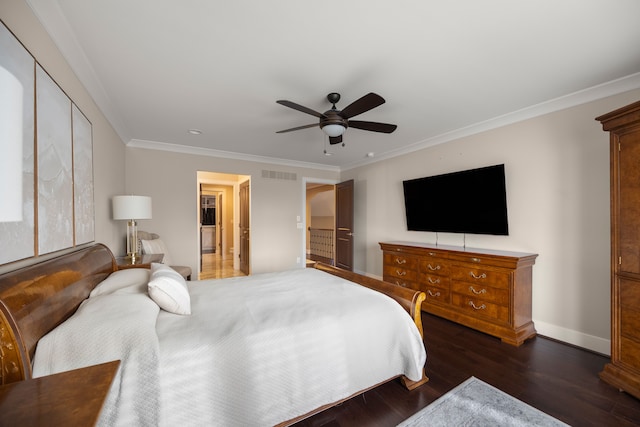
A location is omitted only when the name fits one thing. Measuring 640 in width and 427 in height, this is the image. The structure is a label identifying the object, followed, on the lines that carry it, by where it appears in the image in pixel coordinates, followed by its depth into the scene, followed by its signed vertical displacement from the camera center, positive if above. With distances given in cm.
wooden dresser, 282 -89
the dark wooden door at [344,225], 557 -26
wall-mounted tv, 327 +14
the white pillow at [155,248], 377 -49
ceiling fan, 219 +90
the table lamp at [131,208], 289 +8
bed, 114 -70
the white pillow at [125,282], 177 -49
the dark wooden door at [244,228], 550 -32
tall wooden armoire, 197 -29
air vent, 535 +80
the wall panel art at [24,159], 117 +28
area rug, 171 -137
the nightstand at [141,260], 267 -54
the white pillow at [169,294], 169 -52
